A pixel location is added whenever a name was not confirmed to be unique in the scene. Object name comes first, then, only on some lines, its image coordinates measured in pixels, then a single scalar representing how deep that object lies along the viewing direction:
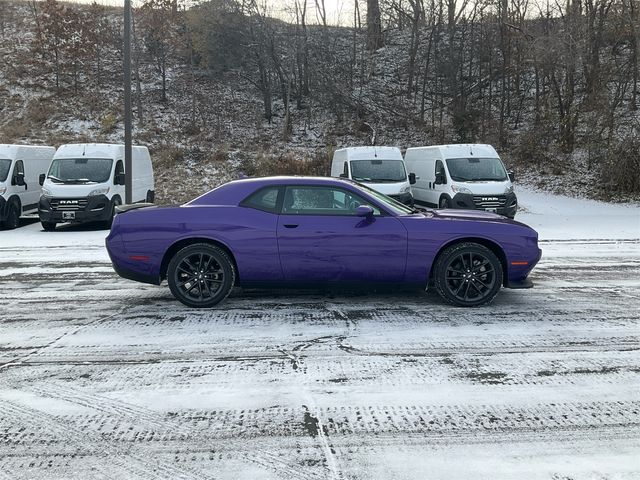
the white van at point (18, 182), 14.69
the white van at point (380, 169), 15.92
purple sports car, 6.19
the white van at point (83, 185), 14.26
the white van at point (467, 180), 14.98
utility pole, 15.41
